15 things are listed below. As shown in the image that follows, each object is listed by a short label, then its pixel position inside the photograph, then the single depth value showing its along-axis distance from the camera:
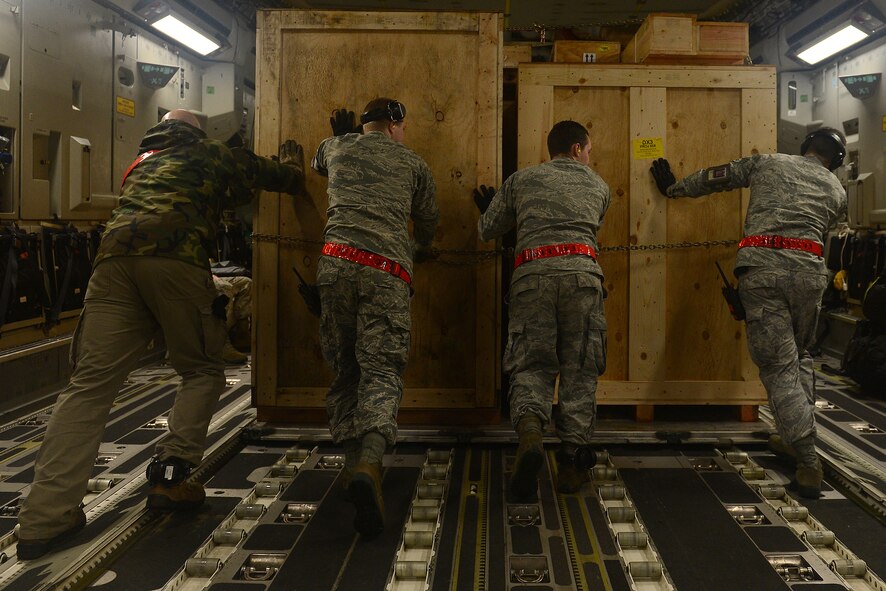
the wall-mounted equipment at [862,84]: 6.69
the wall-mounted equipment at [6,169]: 4.98
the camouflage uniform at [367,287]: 3.07
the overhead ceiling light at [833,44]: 6.75
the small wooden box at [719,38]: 4.30
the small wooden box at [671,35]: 4.25
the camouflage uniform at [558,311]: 3.37
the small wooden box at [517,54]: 4.47
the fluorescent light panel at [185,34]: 6.84
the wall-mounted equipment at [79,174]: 5.76
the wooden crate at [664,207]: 4.29
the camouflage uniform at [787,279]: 3.50
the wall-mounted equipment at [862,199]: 6.79
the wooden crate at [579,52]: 4.43
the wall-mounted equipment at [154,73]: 6.85
